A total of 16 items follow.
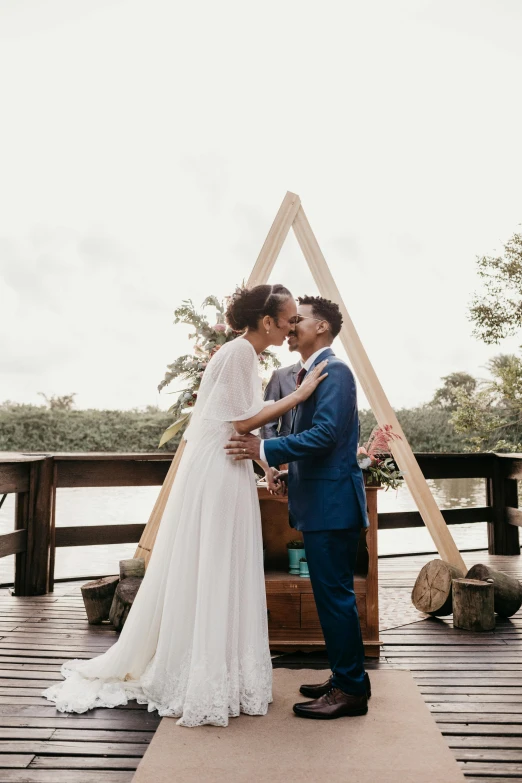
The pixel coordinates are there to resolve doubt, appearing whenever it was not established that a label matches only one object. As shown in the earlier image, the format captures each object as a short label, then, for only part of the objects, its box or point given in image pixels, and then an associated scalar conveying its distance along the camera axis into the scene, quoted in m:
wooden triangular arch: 4.82
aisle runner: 2.22
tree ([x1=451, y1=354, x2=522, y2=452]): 11.07
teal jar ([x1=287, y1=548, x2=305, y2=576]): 3.96
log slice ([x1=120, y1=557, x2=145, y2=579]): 4.50
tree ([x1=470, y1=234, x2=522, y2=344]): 11.41
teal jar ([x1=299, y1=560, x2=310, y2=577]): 3.86
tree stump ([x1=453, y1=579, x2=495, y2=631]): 4.25
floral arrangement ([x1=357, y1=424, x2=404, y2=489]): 3.82
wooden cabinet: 3.74
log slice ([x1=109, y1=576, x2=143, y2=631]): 4.20
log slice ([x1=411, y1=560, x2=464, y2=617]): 4.52
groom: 2.68
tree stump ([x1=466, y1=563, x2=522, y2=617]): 4.52
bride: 2.72
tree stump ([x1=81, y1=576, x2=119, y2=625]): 4.34
